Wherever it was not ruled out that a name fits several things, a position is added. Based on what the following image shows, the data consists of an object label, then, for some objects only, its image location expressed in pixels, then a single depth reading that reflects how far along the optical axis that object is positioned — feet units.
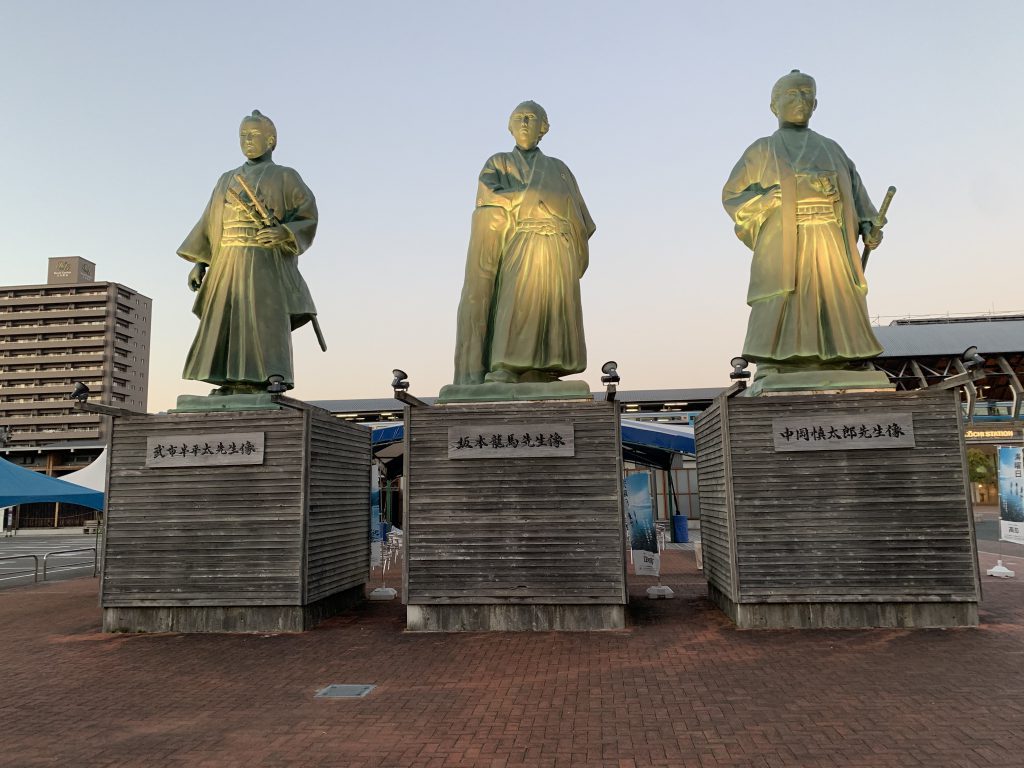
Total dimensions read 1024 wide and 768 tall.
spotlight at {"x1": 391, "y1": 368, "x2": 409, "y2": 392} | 25.26
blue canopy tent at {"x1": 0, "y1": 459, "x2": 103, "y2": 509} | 45.88
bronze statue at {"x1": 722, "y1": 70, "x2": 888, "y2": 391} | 28.09
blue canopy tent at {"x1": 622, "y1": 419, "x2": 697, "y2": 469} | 58.85
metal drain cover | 18.67
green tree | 139.03
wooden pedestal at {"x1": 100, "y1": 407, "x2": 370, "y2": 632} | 27.50
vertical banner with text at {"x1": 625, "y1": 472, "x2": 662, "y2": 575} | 38.17
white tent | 62.04
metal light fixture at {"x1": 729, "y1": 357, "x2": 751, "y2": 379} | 25.31
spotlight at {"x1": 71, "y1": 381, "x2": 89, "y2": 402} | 27.38
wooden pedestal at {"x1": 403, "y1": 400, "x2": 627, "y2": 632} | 26.27
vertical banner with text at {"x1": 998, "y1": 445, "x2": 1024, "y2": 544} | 50.19
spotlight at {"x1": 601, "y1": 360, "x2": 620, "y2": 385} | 24.66
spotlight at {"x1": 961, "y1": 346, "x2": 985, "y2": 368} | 24.11
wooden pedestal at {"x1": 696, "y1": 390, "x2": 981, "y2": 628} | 25.17
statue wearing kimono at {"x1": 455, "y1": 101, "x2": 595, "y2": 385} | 28.99
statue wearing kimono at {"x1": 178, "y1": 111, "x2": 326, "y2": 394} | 30.25
